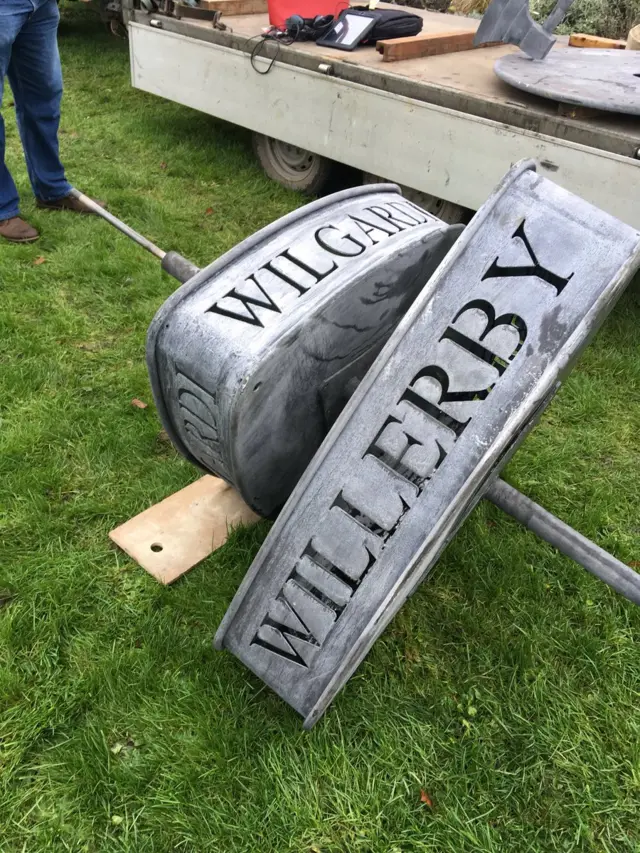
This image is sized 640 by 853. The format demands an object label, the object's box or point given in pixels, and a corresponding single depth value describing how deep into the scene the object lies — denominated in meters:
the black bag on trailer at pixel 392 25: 4.47
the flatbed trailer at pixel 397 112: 3.11
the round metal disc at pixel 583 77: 3.06
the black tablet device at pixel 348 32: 4.34
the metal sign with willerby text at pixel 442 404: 1.43
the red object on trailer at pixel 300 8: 4.76
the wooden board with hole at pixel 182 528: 2.29
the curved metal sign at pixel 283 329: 1.58
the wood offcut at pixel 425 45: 4.08
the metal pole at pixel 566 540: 1.67
